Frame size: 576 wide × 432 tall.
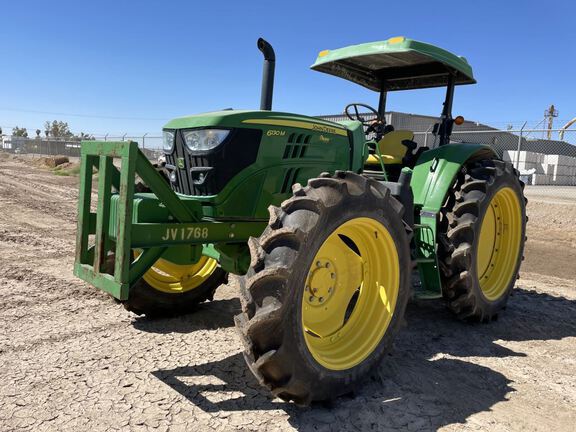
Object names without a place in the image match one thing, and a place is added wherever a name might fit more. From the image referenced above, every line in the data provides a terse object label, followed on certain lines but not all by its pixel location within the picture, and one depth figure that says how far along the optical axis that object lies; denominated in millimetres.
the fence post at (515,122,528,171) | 14852
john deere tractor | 2775
